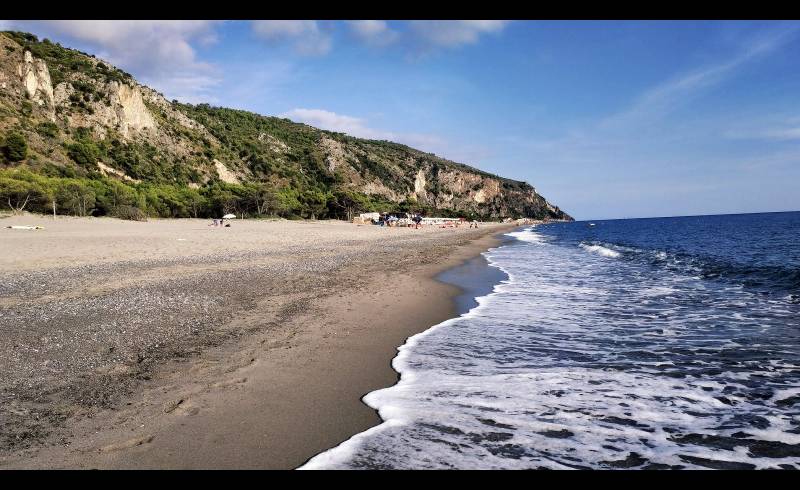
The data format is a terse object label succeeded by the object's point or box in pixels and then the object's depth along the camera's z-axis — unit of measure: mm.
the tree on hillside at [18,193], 35781
